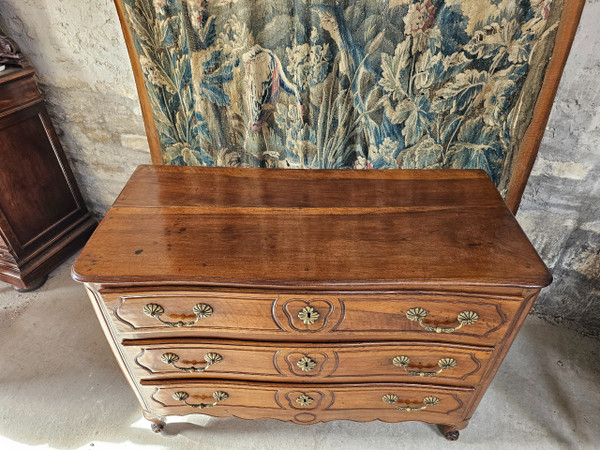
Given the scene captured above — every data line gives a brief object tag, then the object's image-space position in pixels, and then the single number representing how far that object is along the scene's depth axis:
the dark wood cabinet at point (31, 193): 1.95
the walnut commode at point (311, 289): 1.07
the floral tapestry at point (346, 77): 1.36
